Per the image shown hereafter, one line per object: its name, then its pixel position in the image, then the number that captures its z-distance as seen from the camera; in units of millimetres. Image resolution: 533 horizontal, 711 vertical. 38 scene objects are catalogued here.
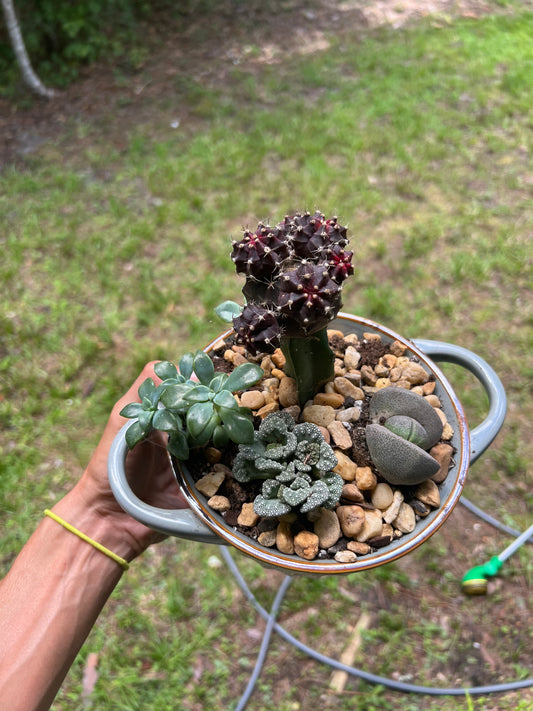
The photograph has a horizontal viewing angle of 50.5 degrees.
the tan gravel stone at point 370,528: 286
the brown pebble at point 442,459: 302
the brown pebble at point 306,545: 279
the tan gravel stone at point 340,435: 318
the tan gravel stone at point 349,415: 332
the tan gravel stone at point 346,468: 309
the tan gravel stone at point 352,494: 301
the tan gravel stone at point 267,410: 336
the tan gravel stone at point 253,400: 341
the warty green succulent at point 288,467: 275
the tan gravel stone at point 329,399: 337
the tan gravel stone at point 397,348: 363
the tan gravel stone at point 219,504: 297
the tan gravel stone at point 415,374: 344
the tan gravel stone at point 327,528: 285
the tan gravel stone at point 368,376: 355
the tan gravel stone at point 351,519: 288
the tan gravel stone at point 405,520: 289
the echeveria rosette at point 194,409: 278
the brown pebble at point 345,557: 275
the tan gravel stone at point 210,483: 303
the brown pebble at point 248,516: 292
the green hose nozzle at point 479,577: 523
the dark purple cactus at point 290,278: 262
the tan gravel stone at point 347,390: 345
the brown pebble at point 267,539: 285
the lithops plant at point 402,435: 286
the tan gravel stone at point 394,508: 293
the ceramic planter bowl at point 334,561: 275
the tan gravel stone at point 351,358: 362
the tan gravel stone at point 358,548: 283
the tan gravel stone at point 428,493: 293
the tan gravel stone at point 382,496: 300
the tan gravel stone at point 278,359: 365
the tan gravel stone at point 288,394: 340
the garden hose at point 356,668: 482
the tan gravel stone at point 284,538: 282
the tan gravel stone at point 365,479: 304
